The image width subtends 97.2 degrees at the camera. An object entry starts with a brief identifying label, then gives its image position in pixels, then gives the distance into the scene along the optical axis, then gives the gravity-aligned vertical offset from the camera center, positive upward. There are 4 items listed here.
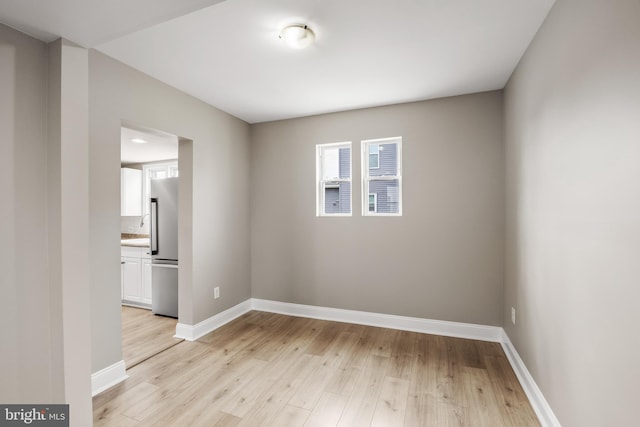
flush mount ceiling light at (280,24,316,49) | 1.93 +1.26
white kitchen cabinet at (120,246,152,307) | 4.19 -0.91
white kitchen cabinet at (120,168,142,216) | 5.53 +0.46
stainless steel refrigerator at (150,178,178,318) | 3.67 -0.39
